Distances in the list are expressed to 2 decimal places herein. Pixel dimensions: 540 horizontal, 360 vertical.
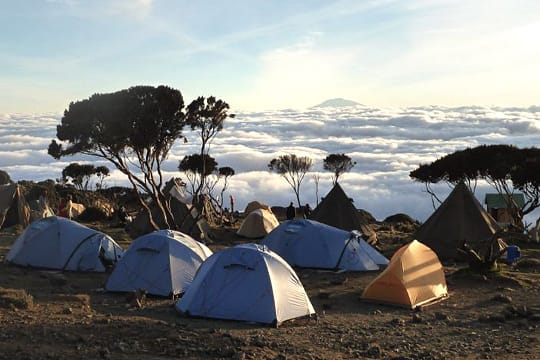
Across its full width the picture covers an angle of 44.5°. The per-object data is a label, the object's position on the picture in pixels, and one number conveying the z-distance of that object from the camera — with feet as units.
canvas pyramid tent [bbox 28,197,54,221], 107.76
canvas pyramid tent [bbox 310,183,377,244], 90.99
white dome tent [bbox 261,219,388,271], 65.57
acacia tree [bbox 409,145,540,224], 113.39
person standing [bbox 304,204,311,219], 135.58
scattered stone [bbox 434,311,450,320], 44.62
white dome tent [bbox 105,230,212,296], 50.14
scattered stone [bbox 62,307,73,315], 40.15
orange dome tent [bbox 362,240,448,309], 48.60
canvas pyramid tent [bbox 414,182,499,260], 76.74
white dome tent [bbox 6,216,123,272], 61.16
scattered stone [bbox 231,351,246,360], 30.95
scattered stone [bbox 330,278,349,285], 58.03
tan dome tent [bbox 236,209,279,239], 103.14
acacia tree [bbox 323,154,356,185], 193.16
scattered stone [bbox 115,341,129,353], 30.67
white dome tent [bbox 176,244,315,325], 40.98
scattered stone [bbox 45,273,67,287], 53.06
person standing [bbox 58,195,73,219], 114.83
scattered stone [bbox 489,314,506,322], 43.73
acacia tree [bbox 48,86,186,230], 80.79
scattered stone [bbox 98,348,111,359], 29.40
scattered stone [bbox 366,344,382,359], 34.50
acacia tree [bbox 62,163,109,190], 199.93
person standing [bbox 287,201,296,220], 116.06
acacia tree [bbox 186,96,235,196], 86.48
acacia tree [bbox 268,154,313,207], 203.21
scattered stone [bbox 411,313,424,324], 43.27
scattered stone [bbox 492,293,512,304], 51.13
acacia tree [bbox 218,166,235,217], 194.08
